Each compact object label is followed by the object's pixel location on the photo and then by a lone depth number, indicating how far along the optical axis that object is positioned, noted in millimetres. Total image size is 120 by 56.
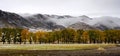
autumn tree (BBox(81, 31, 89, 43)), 183075
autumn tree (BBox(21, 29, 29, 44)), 168500
